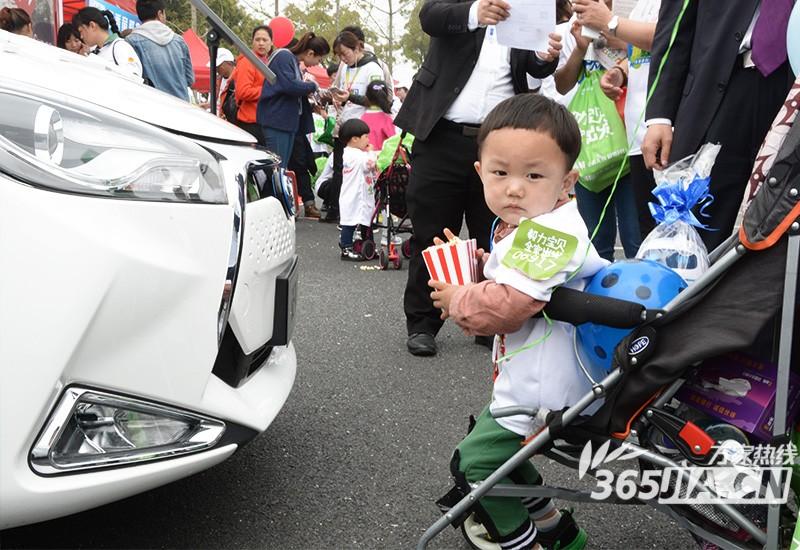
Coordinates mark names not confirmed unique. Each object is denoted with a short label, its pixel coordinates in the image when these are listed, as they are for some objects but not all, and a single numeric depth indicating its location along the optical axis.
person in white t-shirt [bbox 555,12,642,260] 3.37
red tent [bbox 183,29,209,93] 18.83
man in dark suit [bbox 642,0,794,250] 2.11
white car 1.56
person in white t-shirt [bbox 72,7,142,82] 6.02
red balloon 8.82
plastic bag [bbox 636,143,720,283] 1.72
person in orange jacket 8.00
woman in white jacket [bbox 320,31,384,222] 8.30
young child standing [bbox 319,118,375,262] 6.88
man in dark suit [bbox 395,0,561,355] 3.71
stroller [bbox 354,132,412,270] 6.31
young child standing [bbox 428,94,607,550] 1.71
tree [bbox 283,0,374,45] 32.25
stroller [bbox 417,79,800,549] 1.46
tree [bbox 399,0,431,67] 40.60
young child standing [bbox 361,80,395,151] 8.07
